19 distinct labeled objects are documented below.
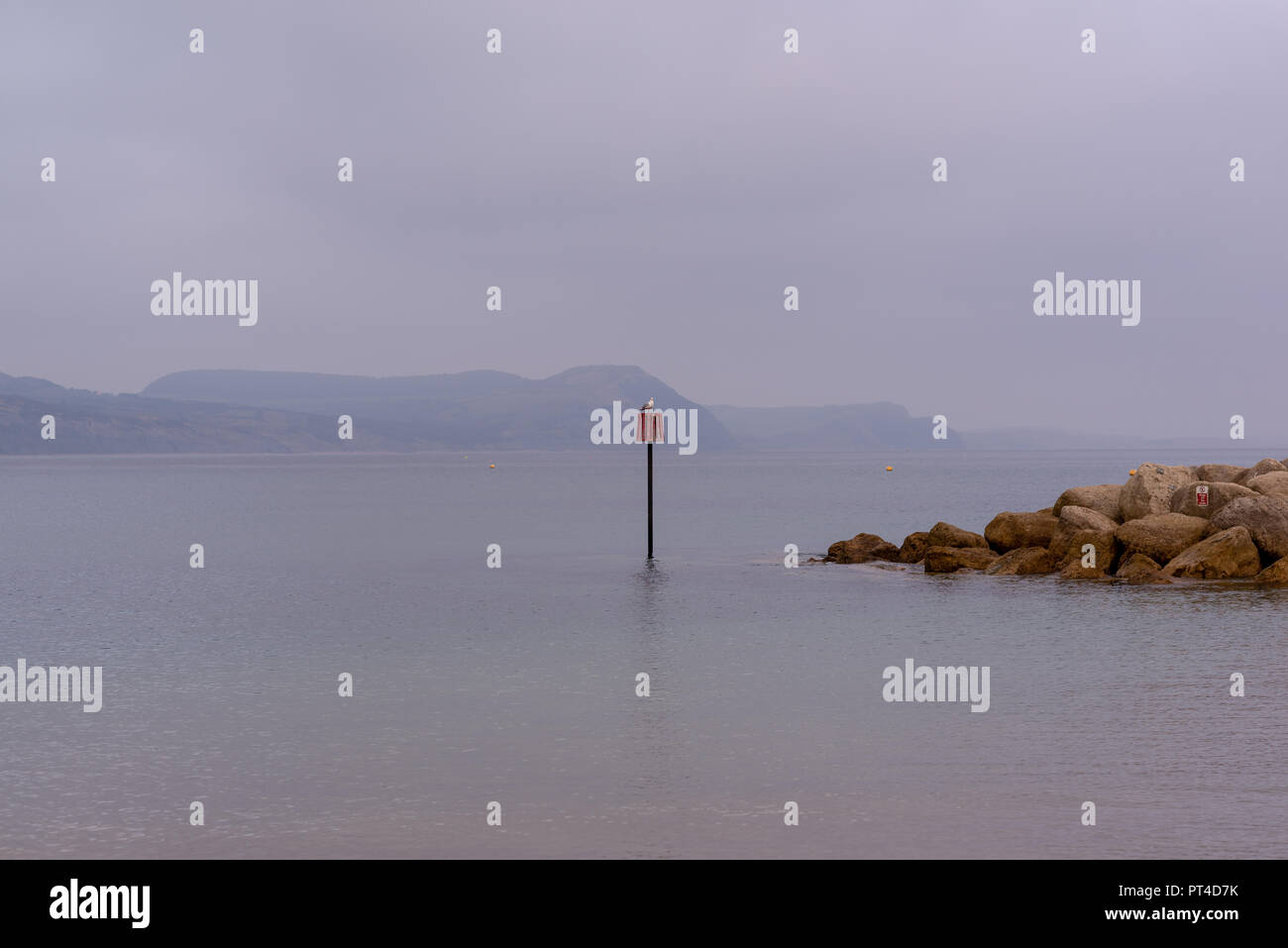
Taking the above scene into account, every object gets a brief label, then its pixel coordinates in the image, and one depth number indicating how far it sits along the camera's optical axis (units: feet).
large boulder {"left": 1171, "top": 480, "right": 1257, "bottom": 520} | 122.72
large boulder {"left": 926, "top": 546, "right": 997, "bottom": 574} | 136.15
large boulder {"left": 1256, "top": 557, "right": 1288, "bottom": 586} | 115.65
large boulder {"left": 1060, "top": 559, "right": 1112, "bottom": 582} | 123.85
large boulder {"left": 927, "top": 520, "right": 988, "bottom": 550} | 146.51
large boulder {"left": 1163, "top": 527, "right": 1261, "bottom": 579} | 117.60
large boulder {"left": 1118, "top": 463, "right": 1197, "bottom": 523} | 128.47
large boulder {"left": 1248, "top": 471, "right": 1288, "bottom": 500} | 127.13
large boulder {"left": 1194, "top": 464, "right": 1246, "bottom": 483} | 142.51
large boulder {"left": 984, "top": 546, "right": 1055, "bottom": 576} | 131.34
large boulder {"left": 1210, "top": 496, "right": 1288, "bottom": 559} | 118.83
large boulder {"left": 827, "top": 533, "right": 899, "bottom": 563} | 156.15
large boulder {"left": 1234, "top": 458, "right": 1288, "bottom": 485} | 139.44
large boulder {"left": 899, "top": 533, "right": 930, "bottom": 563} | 150.00
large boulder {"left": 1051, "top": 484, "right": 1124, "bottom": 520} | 135.54
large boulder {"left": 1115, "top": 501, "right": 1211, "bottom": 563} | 123.34
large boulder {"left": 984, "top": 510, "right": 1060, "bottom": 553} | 141.59
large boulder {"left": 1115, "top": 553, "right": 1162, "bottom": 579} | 120.16
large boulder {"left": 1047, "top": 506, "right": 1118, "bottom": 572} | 126.62
